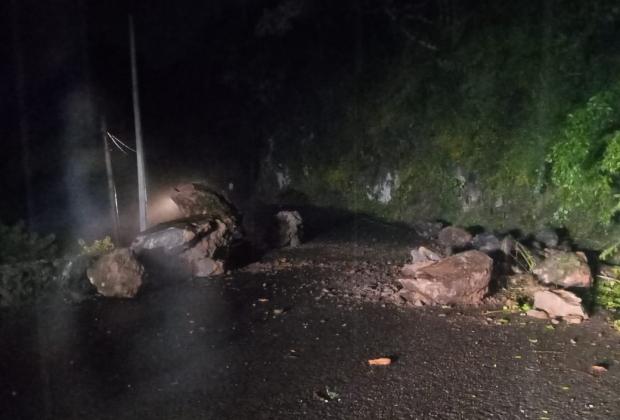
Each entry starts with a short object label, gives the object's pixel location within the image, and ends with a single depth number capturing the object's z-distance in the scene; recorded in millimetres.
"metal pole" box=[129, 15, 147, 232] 11064
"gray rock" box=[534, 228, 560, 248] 9727
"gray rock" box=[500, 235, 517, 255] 8781
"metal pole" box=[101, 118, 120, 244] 12383
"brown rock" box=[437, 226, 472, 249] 9998
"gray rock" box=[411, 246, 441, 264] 8359
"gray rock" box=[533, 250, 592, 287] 7438
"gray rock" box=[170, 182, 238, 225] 10000
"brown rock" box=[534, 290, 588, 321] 6602
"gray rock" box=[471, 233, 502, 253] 9133
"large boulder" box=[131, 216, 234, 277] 8852
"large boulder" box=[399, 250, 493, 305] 7160
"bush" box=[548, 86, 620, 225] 7016
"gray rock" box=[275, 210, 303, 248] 11438
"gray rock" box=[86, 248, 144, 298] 8008
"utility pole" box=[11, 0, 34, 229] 12094
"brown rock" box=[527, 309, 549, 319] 6703
